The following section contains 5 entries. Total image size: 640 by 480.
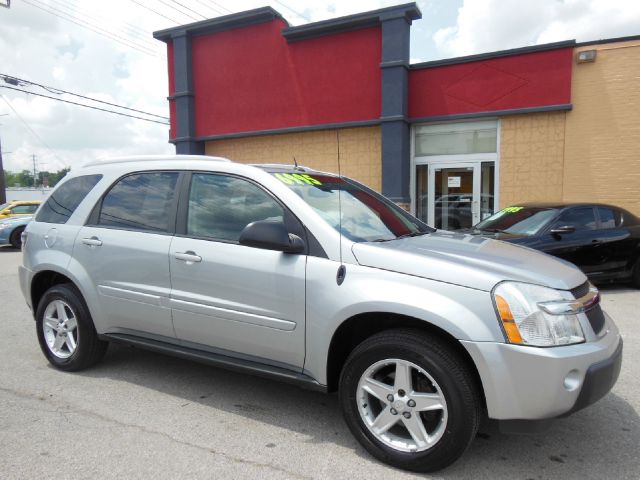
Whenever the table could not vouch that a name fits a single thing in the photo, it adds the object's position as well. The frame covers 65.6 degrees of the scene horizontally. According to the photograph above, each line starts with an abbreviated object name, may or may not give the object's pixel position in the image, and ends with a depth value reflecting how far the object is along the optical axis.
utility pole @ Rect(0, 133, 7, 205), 21.76
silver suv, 2.53
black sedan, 7.30
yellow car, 16.95
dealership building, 10.59
